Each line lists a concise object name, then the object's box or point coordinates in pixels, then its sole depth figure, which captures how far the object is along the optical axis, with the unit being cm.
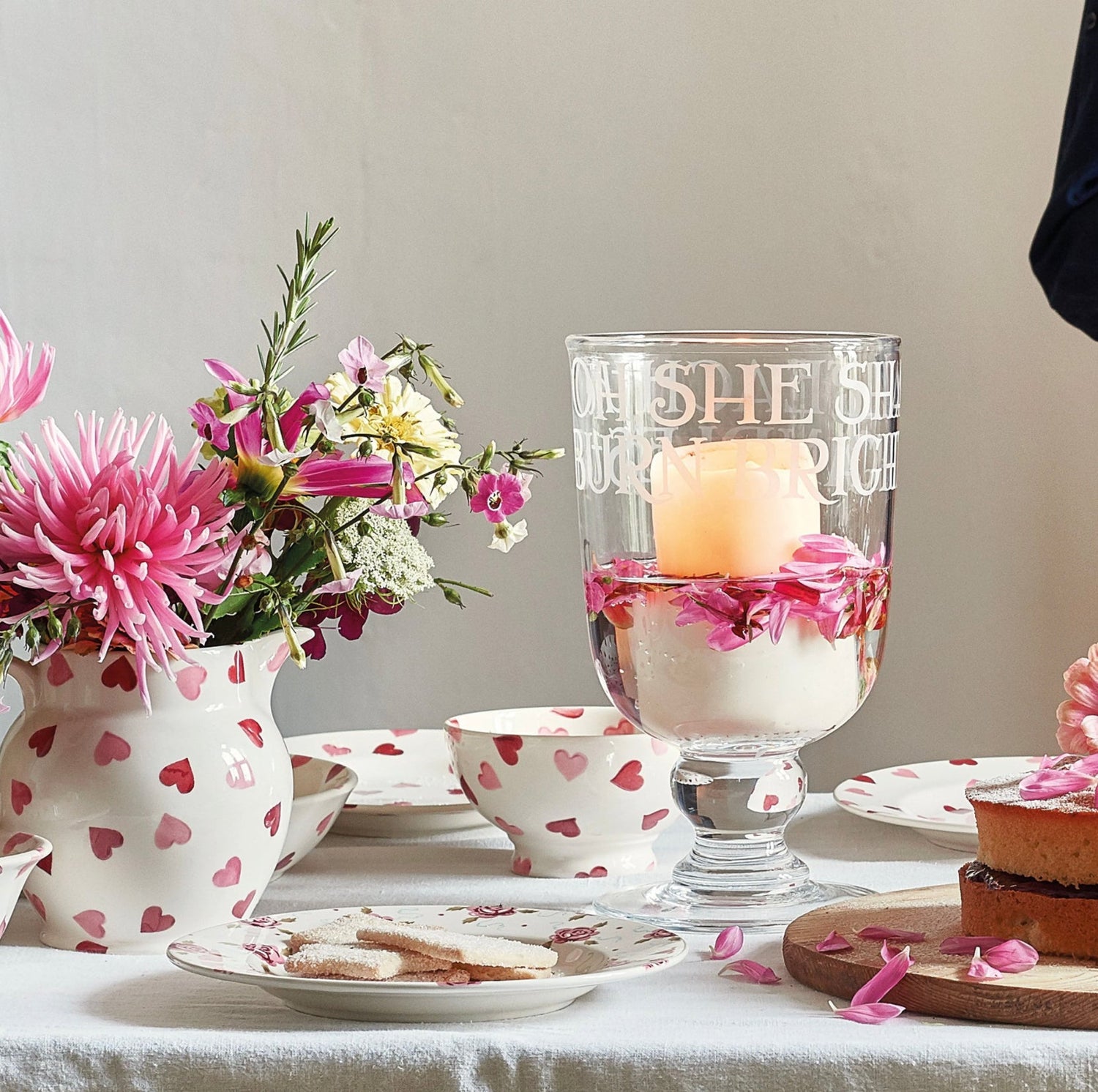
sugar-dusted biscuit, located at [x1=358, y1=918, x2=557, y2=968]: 139
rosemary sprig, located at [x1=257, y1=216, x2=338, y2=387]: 147
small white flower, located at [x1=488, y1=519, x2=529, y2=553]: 154
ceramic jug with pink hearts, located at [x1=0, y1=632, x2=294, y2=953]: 149
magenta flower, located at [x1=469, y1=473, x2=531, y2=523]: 154
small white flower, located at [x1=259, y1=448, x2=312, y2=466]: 145
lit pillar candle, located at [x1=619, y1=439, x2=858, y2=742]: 154
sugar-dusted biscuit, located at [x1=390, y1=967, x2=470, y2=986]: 139
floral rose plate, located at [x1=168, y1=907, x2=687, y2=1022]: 137
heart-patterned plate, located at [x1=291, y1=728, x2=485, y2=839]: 177
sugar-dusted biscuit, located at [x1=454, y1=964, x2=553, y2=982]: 139
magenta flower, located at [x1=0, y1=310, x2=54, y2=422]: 148
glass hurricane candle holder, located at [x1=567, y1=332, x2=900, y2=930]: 154
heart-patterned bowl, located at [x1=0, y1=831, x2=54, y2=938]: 143
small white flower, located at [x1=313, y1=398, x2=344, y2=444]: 148
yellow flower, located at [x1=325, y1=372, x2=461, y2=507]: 154
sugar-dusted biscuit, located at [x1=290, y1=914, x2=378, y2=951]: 143
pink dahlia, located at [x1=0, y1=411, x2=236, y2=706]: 144
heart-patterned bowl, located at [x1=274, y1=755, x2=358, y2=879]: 163
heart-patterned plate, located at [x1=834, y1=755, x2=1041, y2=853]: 170
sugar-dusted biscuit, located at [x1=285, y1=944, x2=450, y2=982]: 138
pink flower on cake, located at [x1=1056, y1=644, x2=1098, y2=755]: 158
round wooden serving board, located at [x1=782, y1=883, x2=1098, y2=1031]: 137
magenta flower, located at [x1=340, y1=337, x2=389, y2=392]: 151
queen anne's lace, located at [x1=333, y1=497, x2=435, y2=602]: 158
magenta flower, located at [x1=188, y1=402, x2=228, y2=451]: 152
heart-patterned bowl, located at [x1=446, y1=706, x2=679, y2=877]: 163
